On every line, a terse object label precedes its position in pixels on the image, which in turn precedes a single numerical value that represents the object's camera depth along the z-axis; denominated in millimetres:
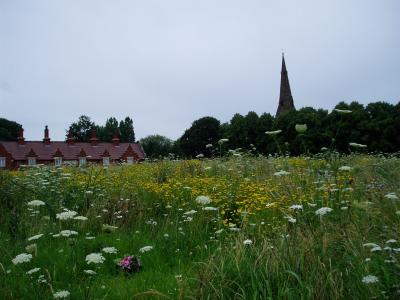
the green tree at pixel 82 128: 93000
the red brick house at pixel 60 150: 51281
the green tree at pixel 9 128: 80188
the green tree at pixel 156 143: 97712
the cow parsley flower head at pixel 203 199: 4105
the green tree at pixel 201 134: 77125
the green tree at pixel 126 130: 110012
